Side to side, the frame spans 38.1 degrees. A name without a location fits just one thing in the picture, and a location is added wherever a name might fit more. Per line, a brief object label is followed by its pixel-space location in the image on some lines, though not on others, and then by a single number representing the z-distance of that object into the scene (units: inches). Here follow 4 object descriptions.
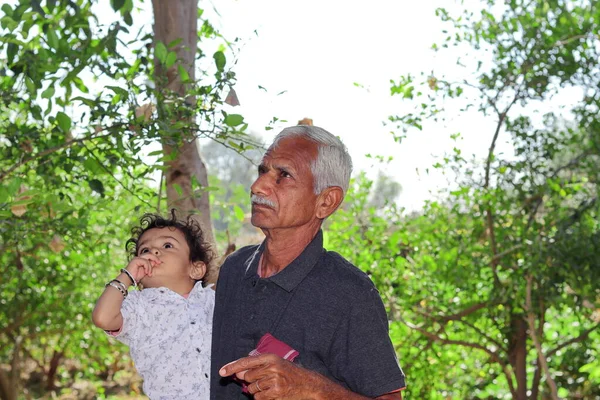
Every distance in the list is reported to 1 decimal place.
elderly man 71.4
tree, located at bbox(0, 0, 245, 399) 115.3
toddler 82.3
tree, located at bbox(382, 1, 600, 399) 183.0
